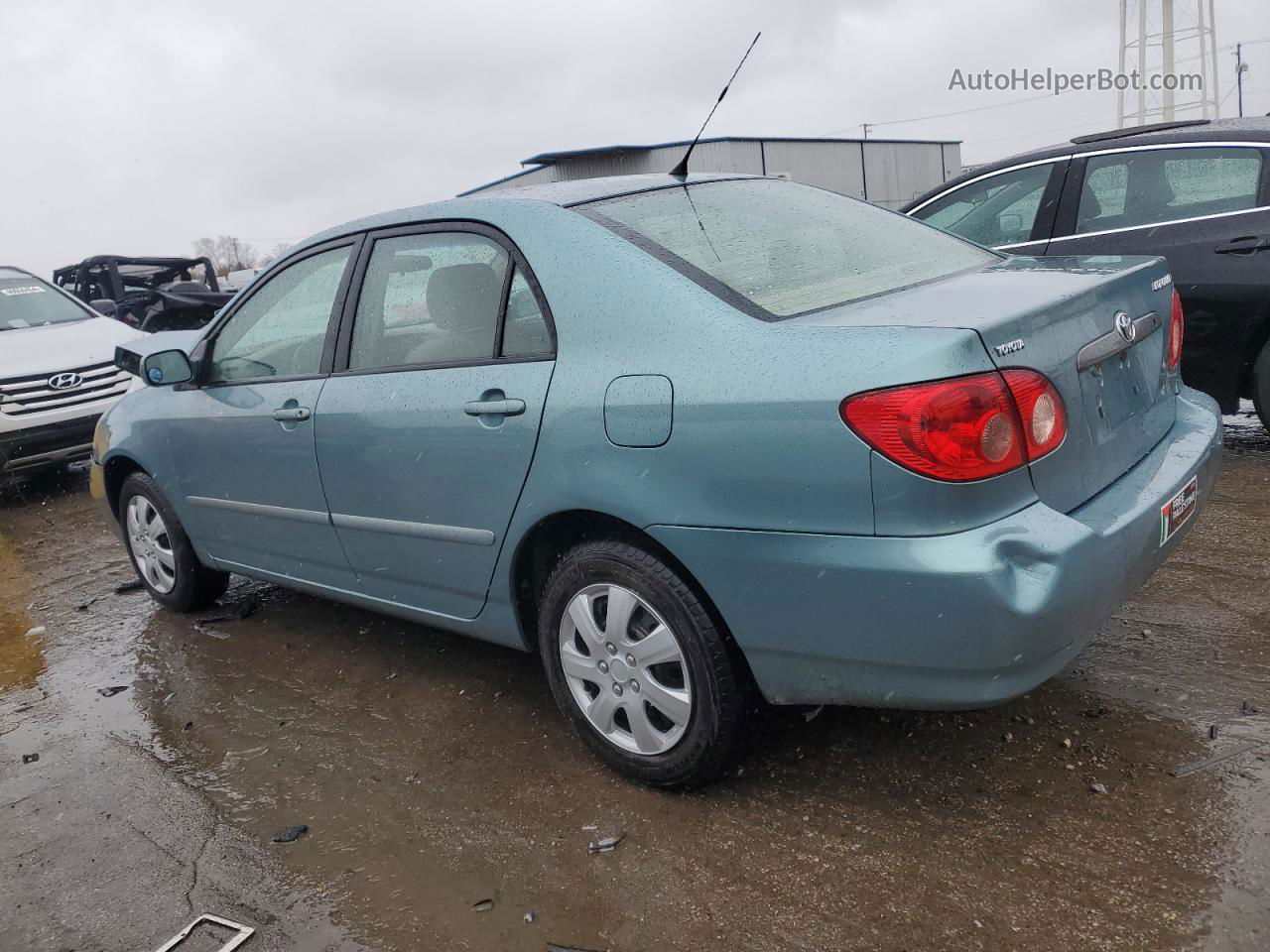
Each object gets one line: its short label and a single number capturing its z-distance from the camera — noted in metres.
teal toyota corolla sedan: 2.19
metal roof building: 33.53
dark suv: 4.93
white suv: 7.77
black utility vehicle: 13.58
